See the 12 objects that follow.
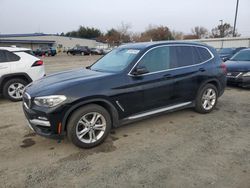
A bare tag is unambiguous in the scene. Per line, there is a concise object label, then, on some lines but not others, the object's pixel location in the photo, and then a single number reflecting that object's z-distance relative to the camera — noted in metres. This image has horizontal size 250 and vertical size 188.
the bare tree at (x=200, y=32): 67.82
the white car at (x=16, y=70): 5.62
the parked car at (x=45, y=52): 34.03
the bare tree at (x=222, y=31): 55.91
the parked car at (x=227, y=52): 13.62
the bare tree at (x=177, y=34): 68.42
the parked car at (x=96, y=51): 38.94
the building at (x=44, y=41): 47.84
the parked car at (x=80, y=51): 37.04
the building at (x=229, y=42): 25.16
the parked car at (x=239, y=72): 6.64
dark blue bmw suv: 3.00
